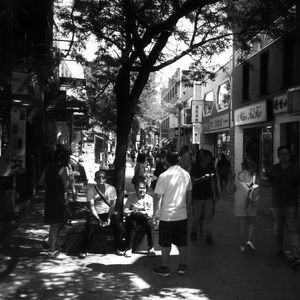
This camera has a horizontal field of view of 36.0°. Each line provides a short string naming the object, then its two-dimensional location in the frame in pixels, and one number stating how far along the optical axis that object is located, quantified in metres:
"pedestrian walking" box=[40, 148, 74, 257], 7.19
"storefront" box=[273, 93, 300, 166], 16.16
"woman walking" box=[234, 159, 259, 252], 7.55
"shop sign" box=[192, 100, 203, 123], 32.31
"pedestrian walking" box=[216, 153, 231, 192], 16.77
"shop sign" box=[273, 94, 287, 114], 16.60
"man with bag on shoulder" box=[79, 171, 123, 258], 7.24
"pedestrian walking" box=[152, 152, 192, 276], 6.09
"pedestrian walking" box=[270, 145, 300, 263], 6.86
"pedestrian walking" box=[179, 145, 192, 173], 13.94
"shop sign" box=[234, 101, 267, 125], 18.67
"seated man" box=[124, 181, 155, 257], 7.34
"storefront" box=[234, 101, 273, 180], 18.80
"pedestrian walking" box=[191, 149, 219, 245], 8.26
